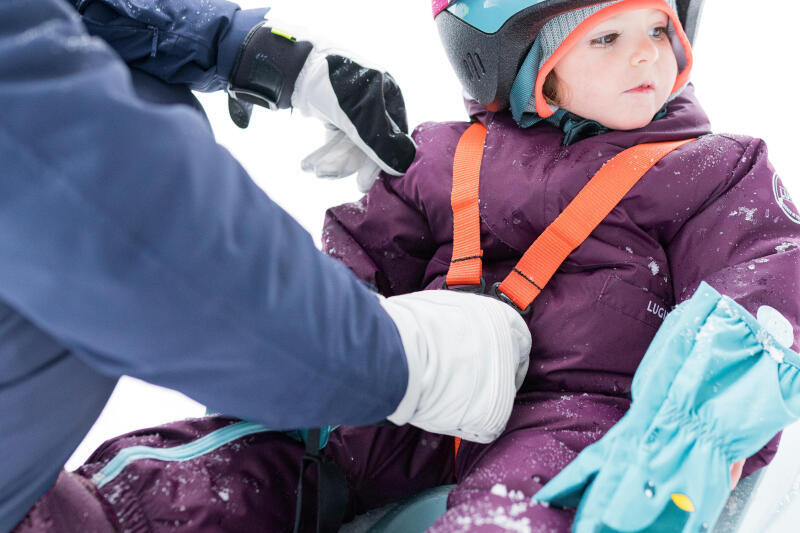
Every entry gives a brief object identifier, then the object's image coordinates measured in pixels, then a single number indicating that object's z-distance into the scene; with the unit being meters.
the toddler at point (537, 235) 0.82
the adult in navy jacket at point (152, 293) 0.46
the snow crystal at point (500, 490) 0.73
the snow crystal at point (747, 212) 0.92
